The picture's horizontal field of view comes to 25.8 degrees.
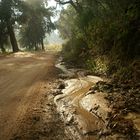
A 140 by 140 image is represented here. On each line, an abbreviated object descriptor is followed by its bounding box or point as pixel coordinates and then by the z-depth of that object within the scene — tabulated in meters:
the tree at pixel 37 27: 45.19
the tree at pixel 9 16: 34.84
